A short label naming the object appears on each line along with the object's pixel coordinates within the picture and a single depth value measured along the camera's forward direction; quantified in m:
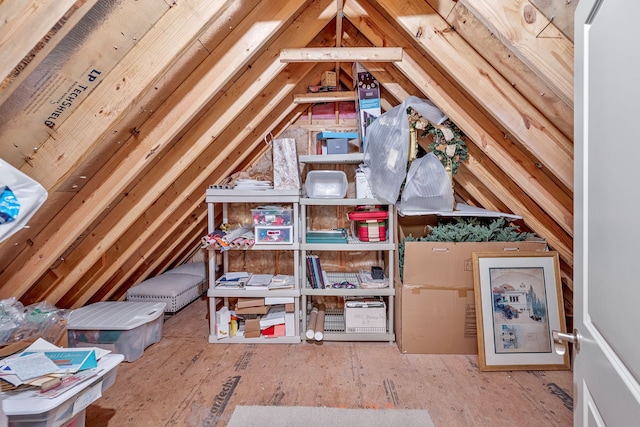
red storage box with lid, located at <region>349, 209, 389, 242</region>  2.64
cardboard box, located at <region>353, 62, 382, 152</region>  2.53
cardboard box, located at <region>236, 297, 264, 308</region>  2.67
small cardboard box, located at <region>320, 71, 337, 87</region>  2.91
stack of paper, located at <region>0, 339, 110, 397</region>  1.26
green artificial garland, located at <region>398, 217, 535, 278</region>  2.43
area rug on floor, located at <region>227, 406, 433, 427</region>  1.75
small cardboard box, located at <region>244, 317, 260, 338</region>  2.68
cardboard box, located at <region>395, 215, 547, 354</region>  2.42
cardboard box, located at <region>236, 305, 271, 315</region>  2.67
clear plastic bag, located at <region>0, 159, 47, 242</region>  0.94
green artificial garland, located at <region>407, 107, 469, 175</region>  2.16
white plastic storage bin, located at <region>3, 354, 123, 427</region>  1.17
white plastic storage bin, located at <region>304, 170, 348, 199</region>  2.74
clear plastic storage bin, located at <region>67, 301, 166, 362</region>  2.36
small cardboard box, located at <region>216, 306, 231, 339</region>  2.71
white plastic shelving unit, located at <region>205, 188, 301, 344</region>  2.62
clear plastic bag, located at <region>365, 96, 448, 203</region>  2.17
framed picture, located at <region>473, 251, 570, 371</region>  2.28
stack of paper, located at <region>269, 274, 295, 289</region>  2.69
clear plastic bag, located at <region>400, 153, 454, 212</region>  2.29
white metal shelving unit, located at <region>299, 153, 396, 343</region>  2.62
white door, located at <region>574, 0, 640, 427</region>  0.58
